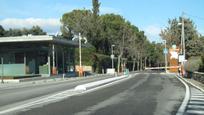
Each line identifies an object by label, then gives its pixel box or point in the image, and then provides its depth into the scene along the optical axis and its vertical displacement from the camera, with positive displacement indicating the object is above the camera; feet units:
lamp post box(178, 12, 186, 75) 214.81 +6.57
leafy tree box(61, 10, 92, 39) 361.71 +33.35
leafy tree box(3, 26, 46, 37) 425.16 +30.29
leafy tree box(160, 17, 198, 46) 318.24 +22.26
